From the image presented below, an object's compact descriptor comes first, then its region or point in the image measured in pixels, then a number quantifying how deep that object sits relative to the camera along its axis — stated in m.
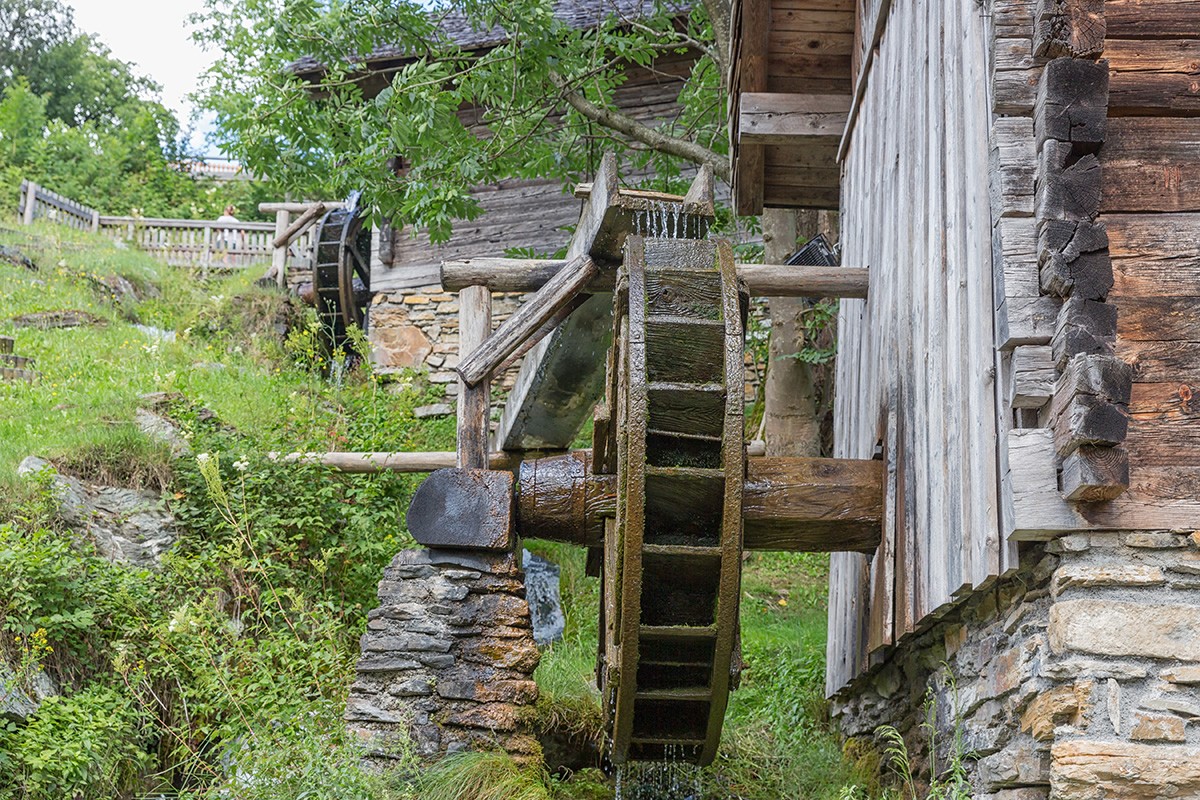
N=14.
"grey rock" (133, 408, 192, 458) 8.24
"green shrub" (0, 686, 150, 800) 5.32
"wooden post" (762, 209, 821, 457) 8.66
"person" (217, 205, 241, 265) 18.34
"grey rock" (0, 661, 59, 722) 5.59
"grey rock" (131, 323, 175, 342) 12.69
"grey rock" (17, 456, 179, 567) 7.30
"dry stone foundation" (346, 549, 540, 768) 5.33
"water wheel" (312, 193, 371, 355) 14.73
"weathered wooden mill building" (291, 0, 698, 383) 13.13
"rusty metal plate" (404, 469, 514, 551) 5.54
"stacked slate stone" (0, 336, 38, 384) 10.36
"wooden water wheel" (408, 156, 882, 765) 4.88
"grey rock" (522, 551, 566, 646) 8.47
